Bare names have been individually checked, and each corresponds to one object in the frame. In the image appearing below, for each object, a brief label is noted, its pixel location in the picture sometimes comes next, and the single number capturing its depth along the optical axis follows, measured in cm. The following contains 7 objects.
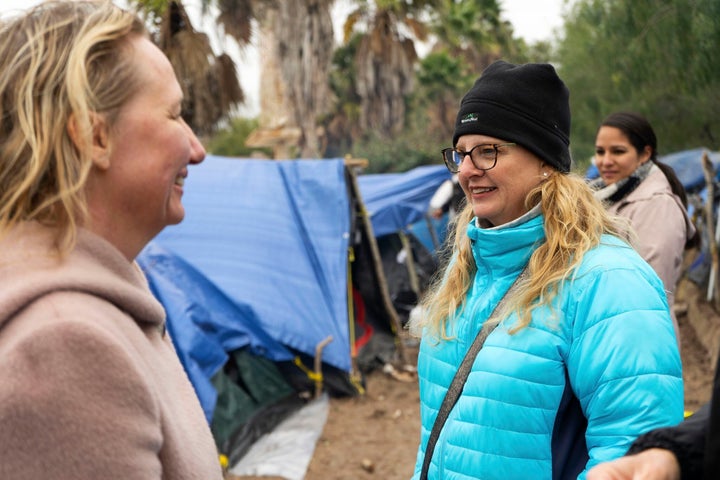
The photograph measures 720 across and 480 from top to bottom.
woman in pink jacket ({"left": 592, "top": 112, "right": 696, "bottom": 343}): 309
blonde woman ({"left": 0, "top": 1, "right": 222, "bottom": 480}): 90
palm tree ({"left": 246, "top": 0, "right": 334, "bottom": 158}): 1368
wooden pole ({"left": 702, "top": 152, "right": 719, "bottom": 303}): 767
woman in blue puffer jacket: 156
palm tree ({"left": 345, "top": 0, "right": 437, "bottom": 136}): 1548
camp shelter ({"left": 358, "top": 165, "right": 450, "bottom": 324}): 913
